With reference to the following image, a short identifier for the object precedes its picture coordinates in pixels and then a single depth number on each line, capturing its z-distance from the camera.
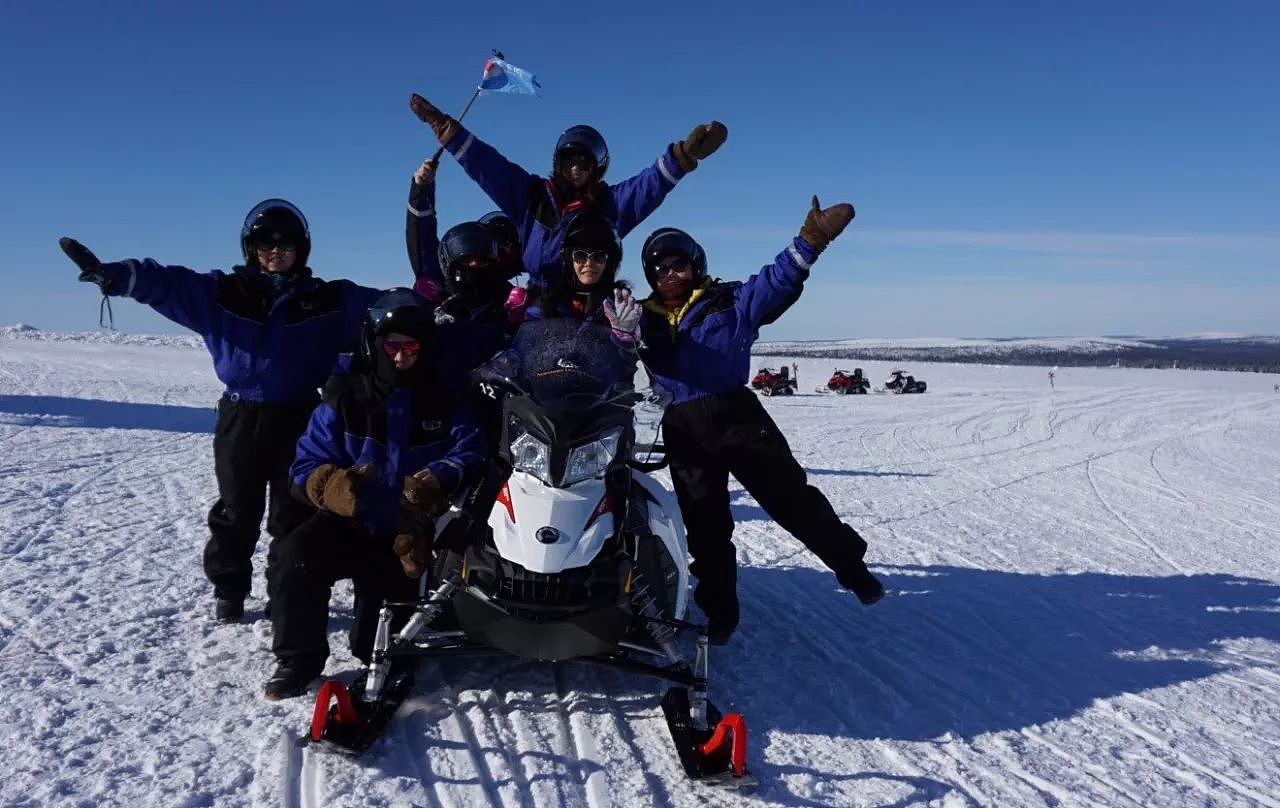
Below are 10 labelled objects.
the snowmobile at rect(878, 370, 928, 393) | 34.47
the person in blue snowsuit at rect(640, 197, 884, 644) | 4.48
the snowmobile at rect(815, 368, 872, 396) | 33.44
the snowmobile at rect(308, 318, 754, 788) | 3.10
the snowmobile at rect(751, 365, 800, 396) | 31.20
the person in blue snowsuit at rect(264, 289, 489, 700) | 3.54
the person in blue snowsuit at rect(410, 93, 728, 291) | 5.04
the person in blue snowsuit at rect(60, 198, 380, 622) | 4.22
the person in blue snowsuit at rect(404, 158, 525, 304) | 5.10
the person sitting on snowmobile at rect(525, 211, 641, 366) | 4.15
